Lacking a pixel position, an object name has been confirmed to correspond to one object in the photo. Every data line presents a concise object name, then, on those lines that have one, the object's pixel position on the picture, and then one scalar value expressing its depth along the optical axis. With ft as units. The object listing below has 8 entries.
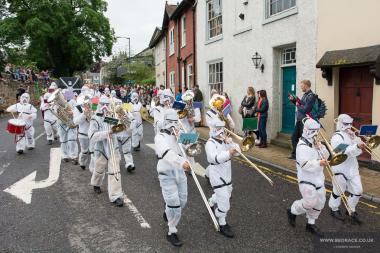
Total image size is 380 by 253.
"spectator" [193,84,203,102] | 59.52
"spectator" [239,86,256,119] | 42.52
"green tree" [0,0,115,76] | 122.01
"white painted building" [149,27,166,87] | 102.82
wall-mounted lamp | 44.06
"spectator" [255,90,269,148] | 40.78
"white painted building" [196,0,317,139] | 37.14
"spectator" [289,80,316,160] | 30.76
